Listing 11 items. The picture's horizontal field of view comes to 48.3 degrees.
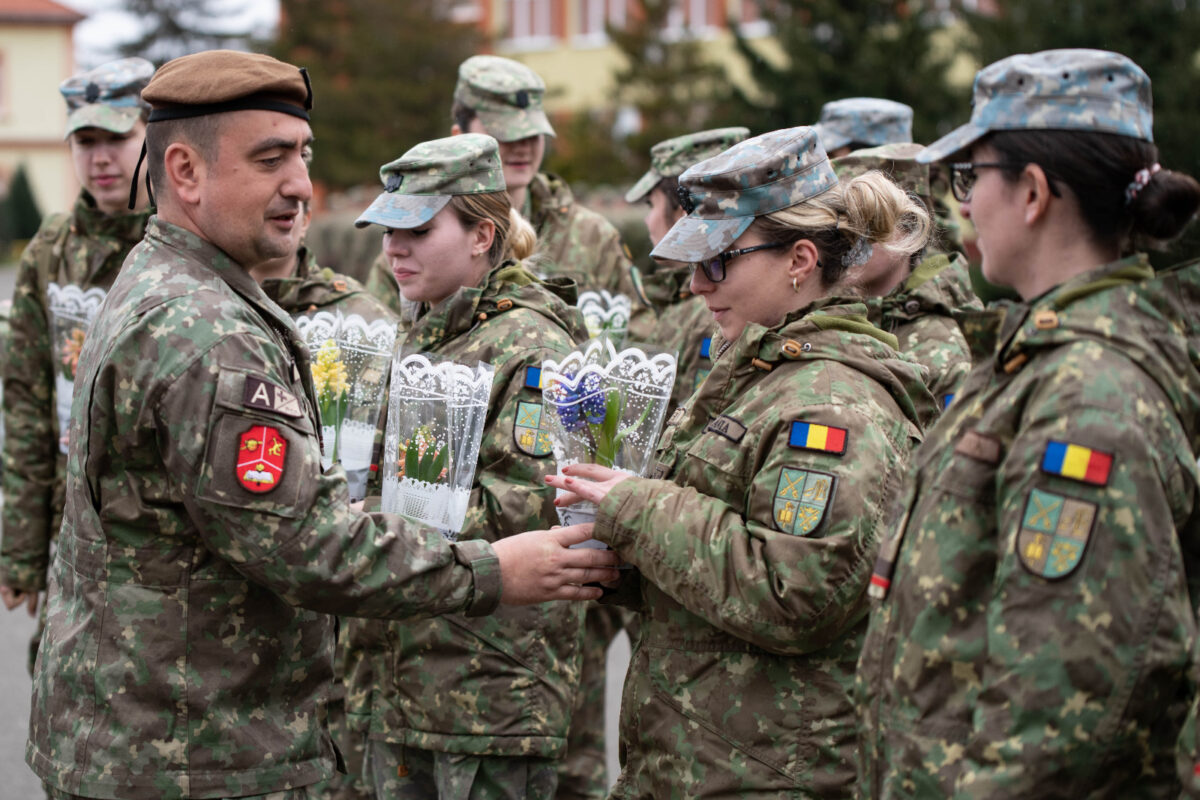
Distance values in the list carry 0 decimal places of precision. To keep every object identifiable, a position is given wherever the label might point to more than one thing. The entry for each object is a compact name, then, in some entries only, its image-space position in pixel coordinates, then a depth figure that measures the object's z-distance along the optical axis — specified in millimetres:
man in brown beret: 2973
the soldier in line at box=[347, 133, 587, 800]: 4156
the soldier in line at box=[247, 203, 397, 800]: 5113
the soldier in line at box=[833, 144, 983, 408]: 4875
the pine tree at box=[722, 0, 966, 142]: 20750
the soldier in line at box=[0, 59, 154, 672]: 5680
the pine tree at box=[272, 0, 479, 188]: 35875
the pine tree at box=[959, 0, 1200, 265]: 14852
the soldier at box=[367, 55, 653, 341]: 6797
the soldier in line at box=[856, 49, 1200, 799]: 2238
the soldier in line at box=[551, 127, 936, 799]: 3053
